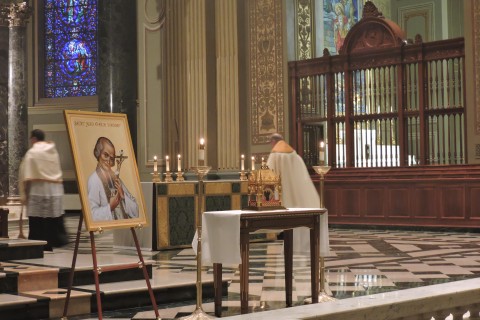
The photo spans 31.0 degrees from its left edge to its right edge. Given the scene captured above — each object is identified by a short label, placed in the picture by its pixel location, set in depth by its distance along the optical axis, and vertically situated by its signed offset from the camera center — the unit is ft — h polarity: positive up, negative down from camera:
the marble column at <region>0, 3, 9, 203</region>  51.16 +4.53
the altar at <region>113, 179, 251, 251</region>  36.37 -1.41
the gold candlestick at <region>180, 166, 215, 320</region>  18.65 -1.77
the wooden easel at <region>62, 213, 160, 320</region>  17.14 -1.82
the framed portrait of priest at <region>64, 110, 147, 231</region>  17.77 +0.23
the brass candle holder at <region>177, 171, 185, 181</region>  37.40 +0.12
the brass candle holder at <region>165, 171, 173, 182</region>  37.29 +0.11
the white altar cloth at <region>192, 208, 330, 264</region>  18.63 -1.26
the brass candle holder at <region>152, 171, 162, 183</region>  37.01 +0.14
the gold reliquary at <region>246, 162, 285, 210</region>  19.90 -0.27
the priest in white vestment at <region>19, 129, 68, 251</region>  32.35 -0.22
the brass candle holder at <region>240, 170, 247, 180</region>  39.60 +0.18
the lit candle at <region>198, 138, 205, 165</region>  19.00 +0.60
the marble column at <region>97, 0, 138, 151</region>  55.52 +7.79
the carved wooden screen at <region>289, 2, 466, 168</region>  45.98 +4.42
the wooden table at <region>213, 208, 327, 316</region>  19.07 -1.35
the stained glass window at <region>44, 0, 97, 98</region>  75.46 +11.76
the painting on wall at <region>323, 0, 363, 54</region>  55.98 +10.54
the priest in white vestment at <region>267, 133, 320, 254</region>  33.96 +0.04
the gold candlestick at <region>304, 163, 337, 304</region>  20.71 -2.51
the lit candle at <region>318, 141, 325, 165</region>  21.17 +0.59
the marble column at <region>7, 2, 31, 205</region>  57.77 +6.55
